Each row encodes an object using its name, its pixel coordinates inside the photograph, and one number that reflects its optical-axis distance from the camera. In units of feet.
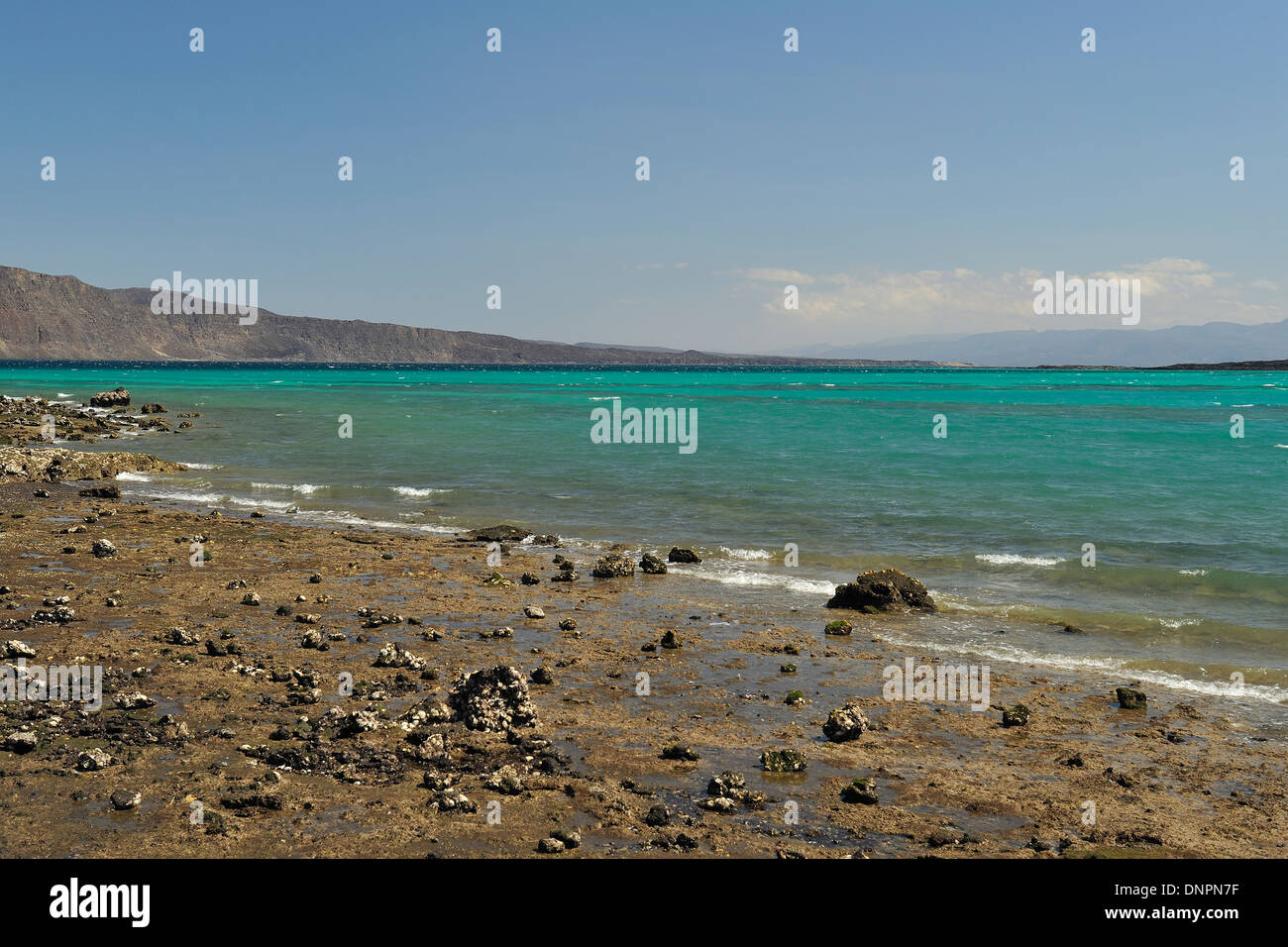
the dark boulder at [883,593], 52.60
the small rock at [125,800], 25.30
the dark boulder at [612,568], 60.80
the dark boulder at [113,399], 213.05
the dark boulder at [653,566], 61.98
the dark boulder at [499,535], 73.56
